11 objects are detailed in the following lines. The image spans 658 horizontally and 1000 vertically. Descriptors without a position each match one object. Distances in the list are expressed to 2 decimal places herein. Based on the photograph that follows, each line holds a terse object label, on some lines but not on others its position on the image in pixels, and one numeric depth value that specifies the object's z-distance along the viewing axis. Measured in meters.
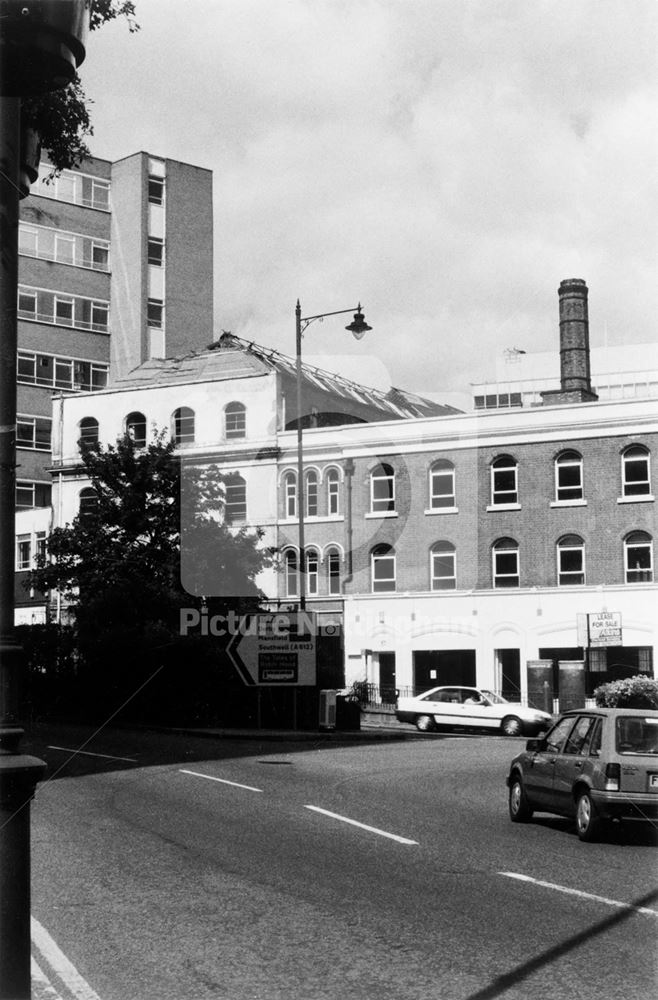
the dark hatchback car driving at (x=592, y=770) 13.11
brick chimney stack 55.69
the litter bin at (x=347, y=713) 35.25
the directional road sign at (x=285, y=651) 34.59
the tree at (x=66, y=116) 13.27
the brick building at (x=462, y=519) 48.50
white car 39.09
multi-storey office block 65.94
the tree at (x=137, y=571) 37.94
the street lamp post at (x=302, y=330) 39.85
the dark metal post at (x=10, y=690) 5.20
